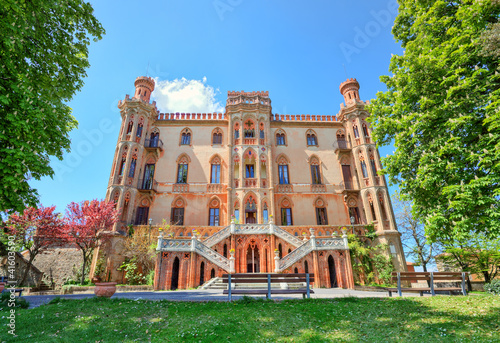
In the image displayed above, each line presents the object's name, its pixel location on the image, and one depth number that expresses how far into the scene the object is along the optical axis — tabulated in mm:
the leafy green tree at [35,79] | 5848
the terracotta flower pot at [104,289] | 8969
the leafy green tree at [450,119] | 7000
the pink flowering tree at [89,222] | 17828
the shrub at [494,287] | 10785
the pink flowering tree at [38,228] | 16906
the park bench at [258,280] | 8210
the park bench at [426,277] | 9445
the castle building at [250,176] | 21766
